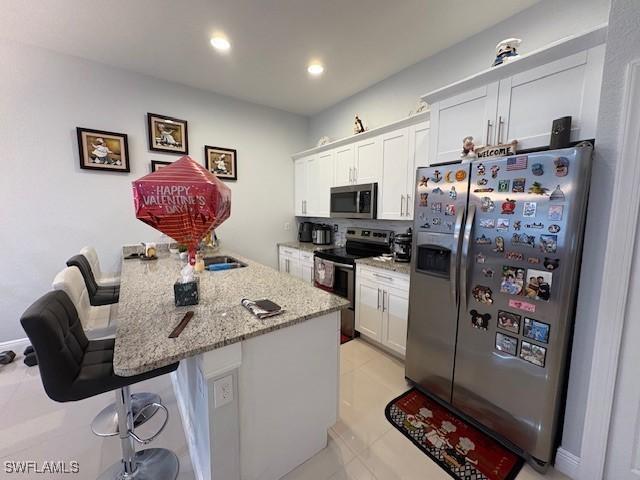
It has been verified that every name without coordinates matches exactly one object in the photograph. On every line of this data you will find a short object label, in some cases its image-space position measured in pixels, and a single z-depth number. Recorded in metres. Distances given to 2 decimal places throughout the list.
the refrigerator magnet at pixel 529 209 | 1.34
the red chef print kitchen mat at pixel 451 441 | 1.41
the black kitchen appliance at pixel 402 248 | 2.55
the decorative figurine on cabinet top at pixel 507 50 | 1.63
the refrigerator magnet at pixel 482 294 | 1.52
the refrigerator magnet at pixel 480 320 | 1.54
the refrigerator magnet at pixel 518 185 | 1.37
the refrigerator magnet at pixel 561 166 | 1.23
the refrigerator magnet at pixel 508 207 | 1.41
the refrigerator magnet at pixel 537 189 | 1.30
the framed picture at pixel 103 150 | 2.67
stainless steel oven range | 2.79
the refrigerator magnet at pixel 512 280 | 1.40
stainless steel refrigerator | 1.27
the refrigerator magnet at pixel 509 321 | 1.42
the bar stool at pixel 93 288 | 1.90
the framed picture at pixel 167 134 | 2.99
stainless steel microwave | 2.88
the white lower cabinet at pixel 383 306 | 2.28
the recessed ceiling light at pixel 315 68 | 2.66
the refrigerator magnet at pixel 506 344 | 1.44
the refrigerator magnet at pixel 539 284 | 1.30
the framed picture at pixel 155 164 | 3.06
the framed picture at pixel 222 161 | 3.39
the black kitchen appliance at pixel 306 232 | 4.12
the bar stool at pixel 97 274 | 2.26
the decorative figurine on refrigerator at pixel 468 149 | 1.74
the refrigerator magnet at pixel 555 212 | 1.25
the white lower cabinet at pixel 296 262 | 3.47
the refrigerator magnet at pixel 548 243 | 1.27
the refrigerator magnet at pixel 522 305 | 1.37
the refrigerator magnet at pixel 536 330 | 1.33
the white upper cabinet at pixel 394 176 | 2.54
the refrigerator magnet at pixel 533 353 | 1.34
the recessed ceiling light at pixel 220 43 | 2.25
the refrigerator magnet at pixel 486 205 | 1.50
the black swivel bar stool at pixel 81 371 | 0.98
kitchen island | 1.04
